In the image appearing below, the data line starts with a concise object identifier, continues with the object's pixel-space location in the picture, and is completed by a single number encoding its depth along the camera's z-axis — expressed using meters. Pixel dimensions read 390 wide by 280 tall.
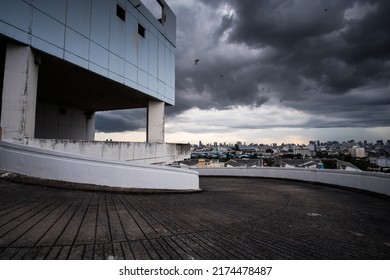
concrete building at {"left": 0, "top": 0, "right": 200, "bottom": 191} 8.49
